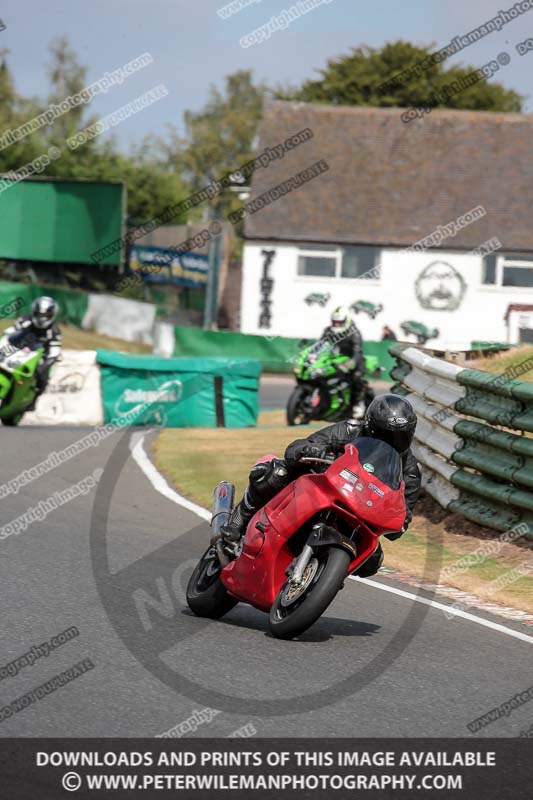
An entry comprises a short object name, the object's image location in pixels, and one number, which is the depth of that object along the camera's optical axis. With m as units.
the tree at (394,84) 61.41
